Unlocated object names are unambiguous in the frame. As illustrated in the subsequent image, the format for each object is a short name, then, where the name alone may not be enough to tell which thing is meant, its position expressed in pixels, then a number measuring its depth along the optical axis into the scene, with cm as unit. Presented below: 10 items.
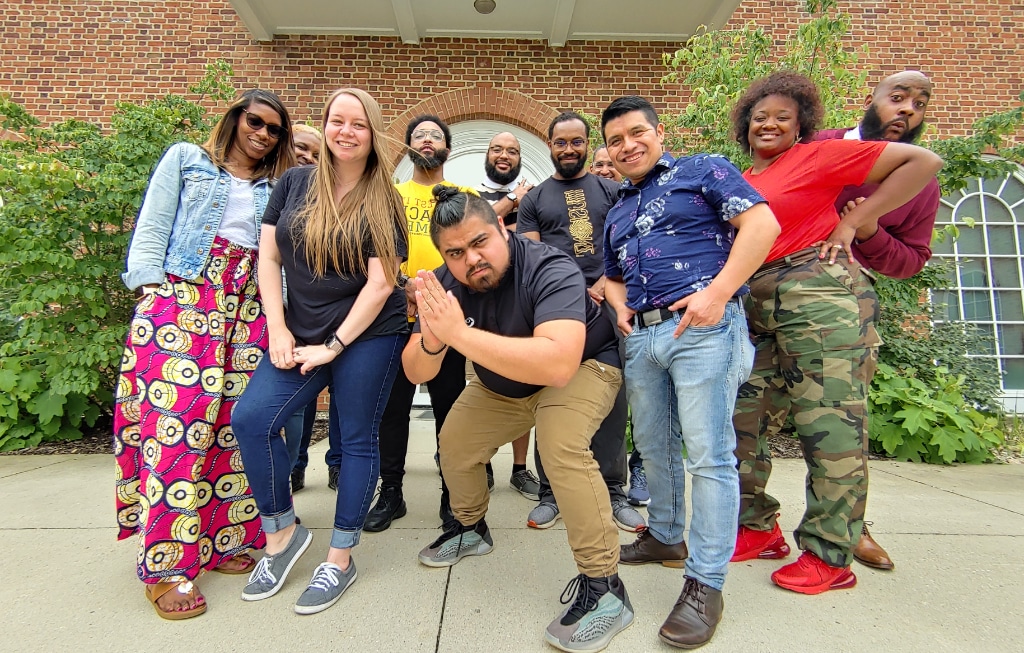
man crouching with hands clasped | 169
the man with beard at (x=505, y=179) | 321
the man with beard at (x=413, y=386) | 268
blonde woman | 200
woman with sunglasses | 192
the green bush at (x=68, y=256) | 393
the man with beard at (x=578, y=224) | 262
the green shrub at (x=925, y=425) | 431
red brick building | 616
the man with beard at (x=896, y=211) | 228
